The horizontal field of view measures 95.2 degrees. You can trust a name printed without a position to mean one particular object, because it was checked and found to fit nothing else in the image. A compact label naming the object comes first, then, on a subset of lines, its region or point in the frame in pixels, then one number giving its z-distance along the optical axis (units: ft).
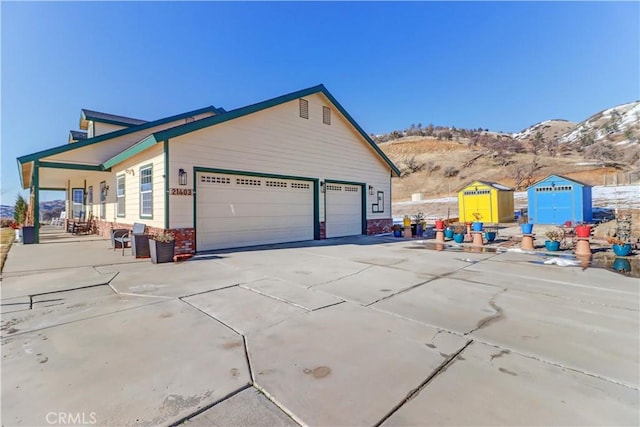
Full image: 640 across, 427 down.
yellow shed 61.00
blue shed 51.11
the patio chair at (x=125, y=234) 31.24
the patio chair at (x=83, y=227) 54.24
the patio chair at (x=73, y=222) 55.11
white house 30.12
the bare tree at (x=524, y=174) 107.55
